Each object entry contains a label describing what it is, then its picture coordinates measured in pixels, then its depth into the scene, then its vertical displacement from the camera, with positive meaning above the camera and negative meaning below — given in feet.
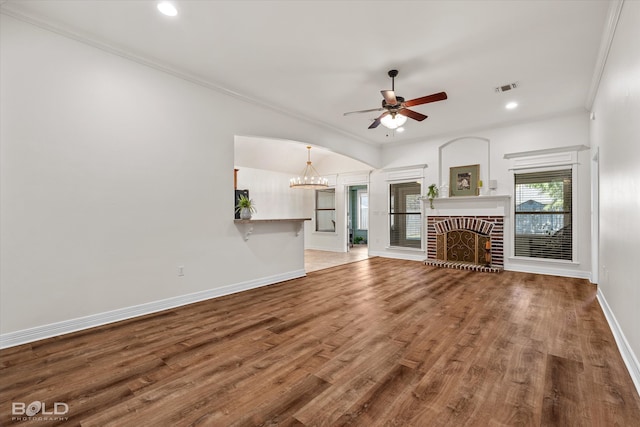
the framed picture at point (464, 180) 21.44 +2.44
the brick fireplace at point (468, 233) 20.13 -1.49
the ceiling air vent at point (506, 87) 14.06 +6.19
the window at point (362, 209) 39.17 +0.36
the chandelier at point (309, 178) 27.25 +3.74
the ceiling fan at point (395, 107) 11.85 +4.63
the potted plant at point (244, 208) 14.99 +0.20
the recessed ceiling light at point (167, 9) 8.61 +6.14
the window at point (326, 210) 31.68 +0.22
